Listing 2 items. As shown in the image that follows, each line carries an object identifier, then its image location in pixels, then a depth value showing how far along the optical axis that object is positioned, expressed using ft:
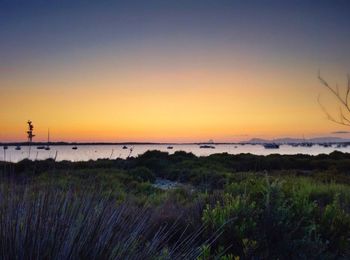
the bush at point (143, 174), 70.11
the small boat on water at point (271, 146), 445.33
